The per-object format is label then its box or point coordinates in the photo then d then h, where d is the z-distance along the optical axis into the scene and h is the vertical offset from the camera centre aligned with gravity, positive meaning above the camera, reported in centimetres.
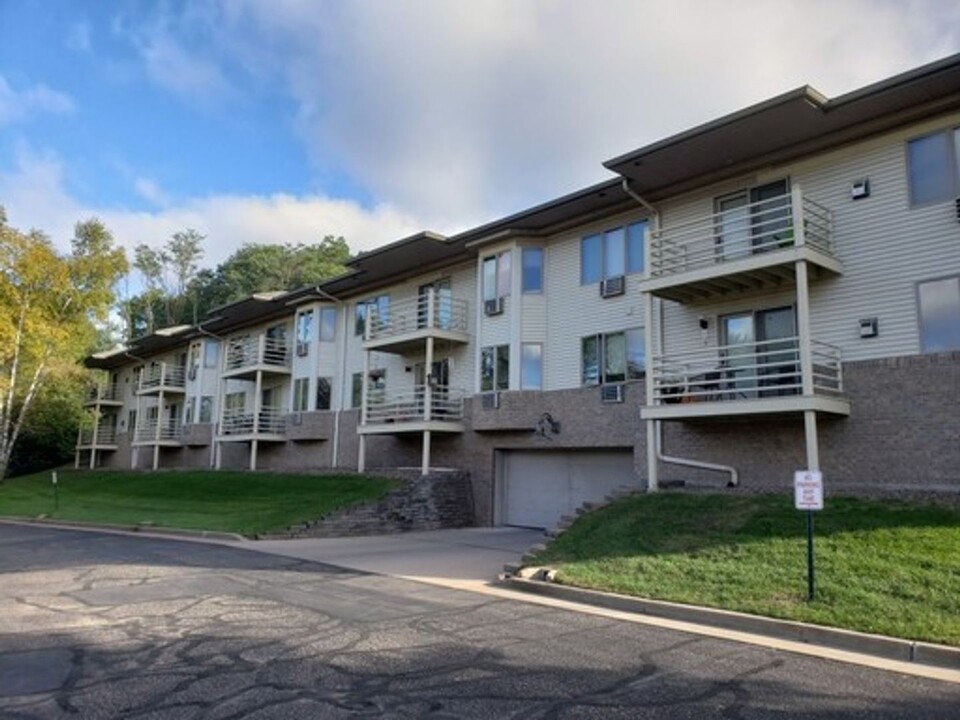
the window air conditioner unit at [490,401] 2133 +213
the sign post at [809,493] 901 -13
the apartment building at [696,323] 1355 +375
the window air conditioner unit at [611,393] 1866 +213
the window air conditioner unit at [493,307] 2178 +493
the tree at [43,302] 3553 +808
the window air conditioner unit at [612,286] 1919 +495
